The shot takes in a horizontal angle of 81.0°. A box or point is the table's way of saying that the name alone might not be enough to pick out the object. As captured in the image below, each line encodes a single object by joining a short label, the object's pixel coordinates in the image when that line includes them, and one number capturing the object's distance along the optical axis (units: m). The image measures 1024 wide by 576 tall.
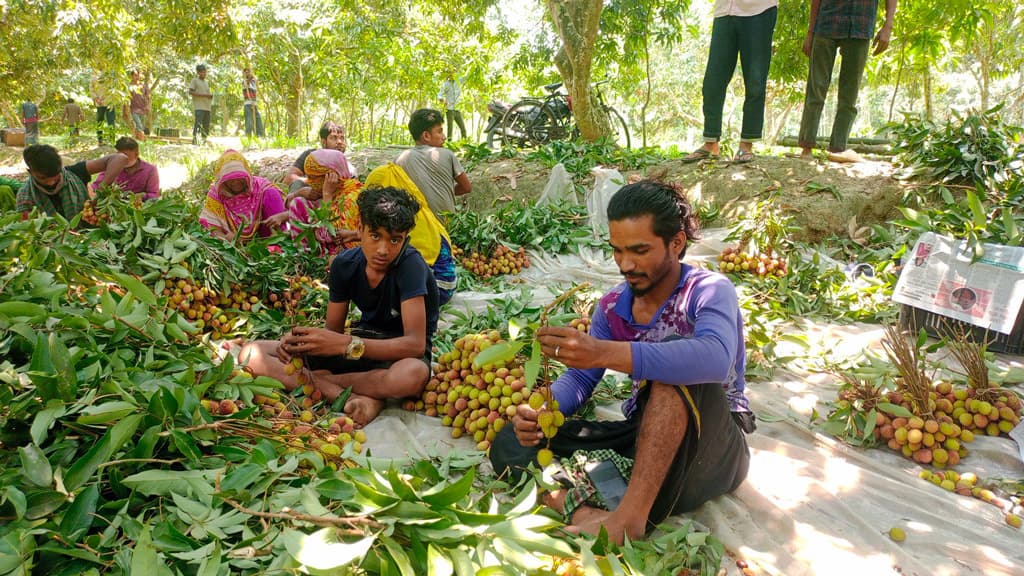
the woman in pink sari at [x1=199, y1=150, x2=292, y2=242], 3.98
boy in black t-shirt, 2.43
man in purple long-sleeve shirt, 1.54
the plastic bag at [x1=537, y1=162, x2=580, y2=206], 6.16
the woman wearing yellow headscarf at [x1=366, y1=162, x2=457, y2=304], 3.77
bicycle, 8.66
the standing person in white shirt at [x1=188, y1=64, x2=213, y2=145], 12.84
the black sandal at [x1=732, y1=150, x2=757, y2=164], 5.40
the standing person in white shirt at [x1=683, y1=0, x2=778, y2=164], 4.82
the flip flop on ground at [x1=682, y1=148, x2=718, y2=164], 5.71
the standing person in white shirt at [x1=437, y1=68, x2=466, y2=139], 11.33
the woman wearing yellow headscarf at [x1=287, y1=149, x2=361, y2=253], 4.20
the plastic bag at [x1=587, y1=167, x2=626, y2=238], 5.50
